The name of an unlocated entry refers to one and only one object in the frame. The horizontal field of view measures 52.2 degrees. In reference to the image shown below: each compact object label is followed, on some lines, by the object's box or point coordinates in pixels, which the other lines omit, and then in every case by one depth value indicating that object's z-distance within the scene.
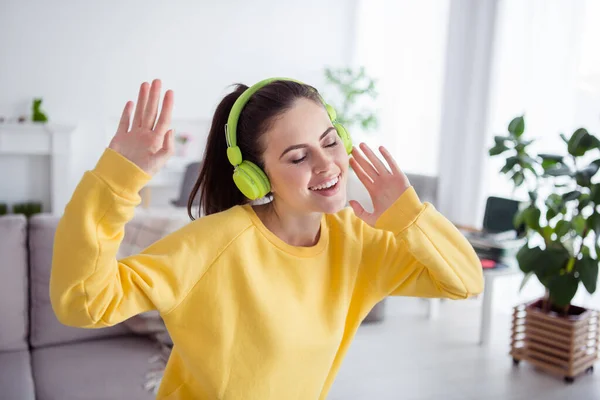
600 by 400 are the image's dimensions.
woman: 0.92
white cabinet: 5.27
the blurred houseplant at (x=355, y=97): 5.45
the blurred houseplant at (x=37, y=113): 5.26
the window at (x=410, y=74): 4.90
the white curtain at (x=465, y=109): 4.27
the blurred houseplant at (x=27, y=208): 5.34
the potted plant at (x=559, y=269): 2.57
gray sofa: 1.92
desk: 3.04
